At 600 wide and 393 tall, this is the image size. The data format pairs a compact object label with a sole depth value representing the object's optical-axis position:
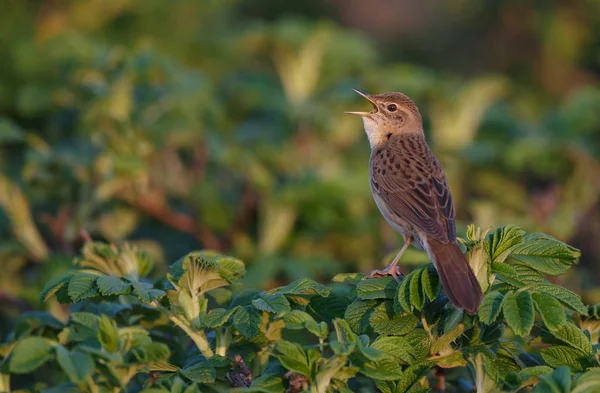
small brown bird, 6.84
